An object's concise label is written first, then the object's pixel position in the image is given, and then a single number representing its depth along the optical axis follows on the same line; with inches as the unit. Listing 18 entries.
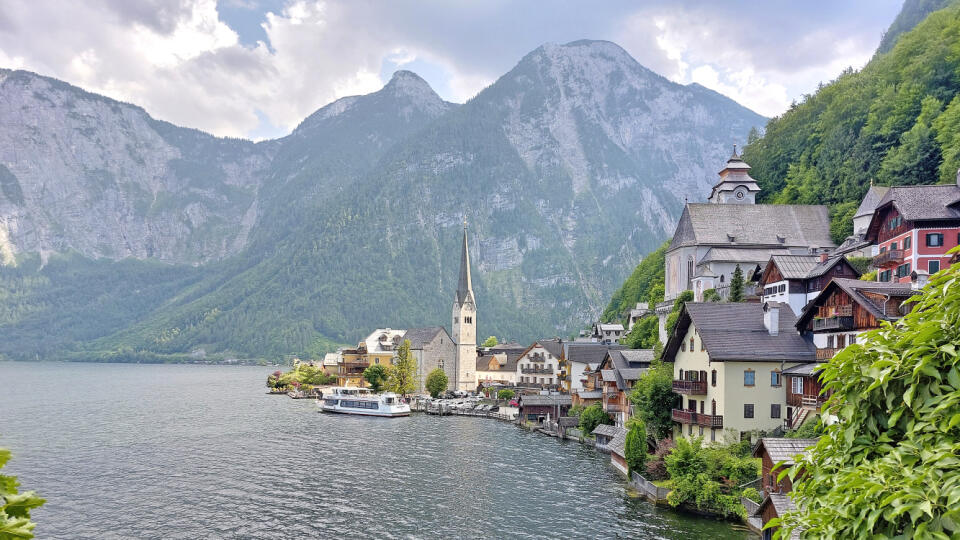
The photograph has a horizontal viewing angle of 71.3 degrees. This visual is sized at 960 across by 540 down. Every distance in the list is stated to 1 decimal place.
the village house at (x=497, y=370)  6067.9
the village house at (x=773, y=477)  1327.5
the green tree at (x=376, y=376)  5565.9
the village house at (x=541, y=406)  4008.4
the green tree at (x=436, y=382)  5487.2
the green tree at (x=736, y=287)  2805.1
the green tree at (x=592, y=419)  3203.7
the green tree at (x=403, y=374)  5447.8
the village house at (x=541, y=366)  5255.9
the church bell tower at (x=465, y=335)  6013.8
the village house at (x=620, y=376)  2903.5
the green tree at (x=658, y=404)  2293.3
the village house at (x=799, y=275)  2201.0
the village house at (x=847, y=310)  1647.4
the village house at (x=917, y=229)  2140.7
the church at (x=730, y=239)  3577.8
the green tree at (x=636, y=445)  2081.6
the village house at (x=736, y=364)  1918.1
